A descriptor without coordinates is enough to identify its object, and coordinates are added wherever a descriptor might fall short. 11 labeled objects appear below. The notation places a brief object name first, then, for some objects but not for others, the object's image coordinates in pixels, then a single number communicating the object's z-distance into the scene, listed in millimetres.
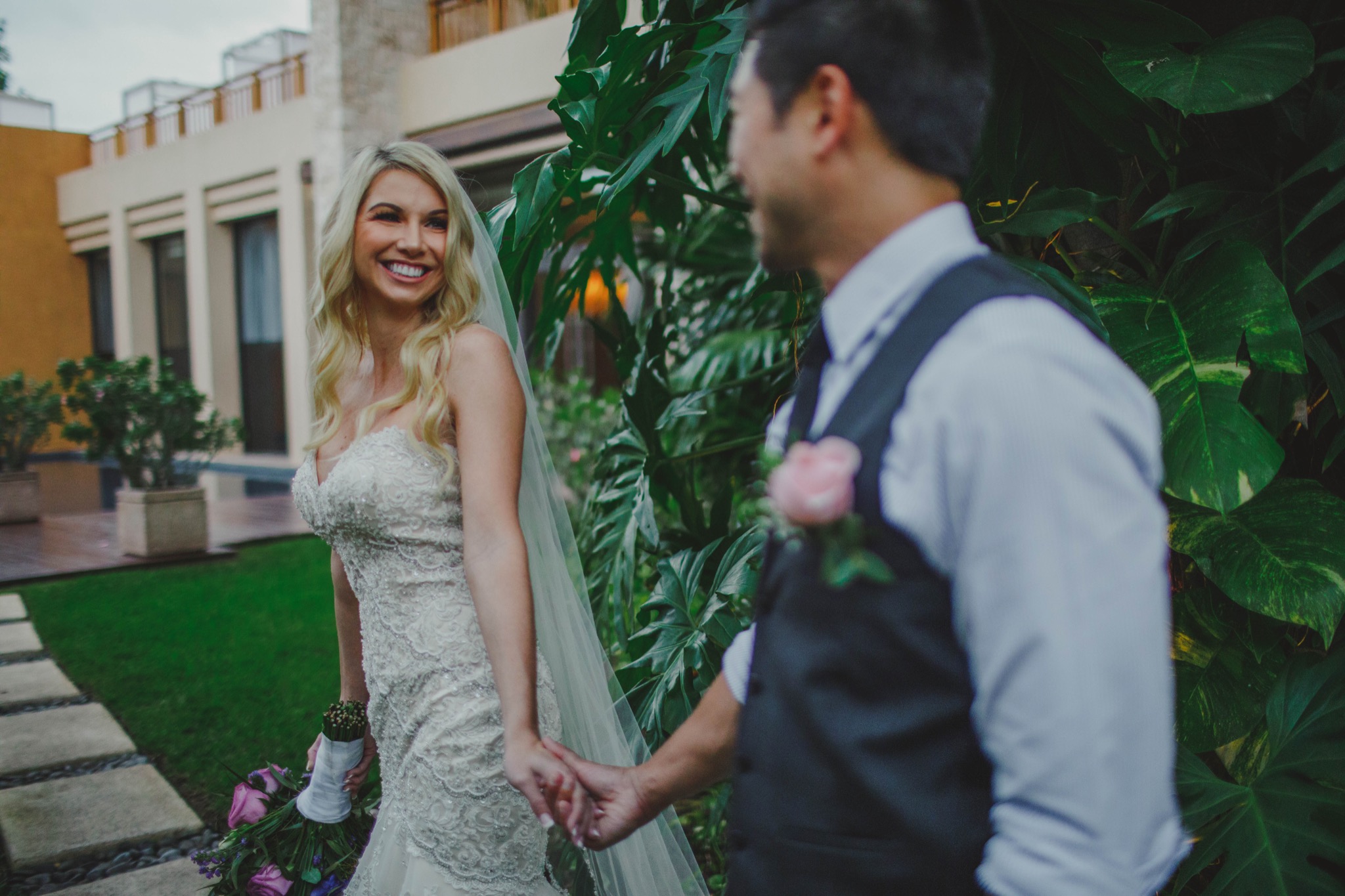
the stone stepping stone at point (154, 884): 2840
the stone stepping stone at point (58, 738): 3895
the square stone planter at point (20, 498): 10055
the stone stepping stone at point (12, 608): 6333
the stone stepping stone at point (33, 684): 4688
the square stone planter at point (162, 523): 8070
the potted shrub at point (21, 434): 9539
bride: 1720
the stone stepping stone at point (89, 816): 3127
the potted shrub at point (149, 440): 7883
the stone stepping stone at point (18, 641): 5500
